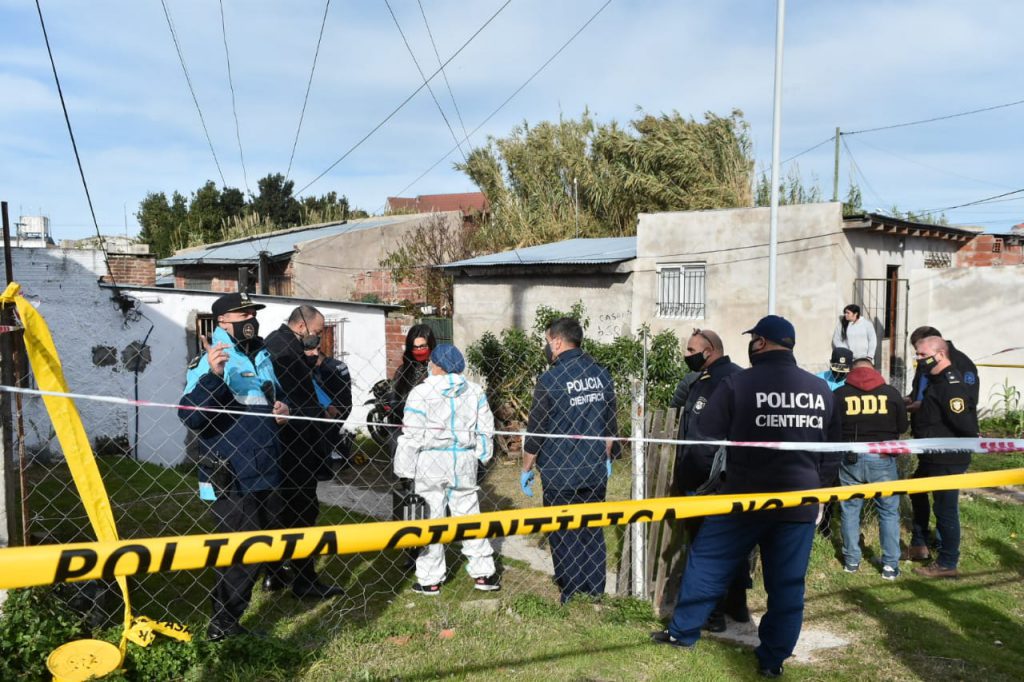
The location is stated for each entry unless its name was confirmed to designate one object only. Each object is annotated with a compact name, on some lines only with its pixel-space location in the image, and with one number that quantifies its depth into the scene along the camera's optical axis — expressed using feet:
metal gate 41.11
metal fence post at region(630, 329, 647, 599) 14.85
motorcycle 18.44
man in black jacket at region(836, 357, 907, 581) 17.89
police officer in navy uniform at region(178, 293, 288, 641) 12.41
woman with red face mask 18.84
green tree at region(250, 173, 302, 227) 150.00
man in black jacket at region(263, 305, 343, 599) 15.60
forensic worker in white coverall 16.19
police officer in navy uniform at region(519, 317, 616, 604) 15.23
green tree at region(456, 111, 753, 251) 76.43
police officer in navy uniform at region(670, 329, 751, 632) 14.64
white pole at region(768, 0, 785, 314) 34.01
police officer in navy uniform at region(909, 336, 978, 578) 18.02
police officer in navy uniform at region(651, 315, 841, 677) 12.11
